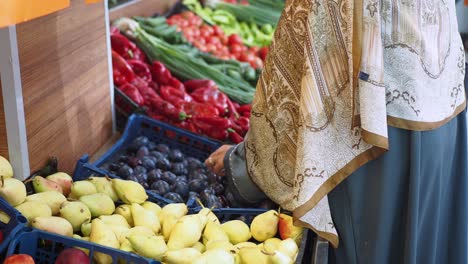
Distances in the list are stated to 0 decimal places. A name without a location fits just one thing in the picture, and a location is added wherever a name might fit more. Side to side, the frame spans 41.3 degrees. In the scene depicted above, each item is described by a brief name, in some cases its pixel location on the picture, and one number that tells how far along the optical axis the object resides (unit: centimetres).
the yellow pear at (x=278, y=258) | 169
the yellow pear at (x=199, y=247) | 186
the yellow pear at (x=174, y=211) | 196
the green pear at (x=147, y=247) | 166
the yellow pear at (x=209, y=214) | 196
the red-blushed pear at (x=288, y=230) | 193
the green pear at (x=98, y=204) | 197
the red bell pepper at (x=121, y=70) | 333
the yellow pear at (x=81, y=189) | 204
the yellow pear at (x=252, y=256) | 170
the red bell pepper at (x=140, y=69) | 354
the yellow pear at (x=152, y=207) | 204
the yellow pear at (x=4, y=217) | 176
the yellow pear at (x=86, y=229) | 186
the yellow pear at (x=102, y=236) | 173
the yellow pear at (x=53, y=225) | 175
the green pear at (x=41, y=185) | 199
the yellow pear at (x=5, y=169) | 194
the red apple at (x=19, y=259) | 152
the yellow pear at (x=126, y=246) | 172
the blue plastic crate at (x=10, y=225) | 165
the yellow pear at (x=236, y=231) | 194
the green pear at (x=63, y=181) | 210
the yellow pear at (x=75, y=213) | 186
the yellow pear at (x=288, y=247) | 181
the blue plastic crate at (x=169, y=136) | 279
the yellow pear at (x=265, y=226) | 195
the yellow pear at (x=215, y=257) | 166
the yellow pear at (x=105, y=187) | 210
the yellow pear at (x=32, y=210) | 181
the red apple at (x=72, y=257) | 160
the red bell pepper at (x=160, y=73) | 357
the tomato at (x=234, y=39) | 498
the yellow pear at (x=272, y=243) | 182
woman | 159
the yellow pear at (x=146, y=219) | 191
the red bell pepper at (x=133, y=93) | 308
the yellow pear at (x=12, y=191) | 182
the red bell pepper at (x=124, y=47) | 363
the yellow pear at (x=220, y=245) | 178
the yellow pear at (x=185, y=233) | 179
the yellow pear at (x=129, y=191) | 207
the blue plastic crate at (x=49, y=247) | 163
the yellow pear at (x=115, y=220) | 189
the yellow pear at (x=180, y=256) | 167
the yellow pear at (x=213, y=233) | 186
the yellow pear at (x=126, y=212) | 200
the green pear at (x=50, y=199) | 190
